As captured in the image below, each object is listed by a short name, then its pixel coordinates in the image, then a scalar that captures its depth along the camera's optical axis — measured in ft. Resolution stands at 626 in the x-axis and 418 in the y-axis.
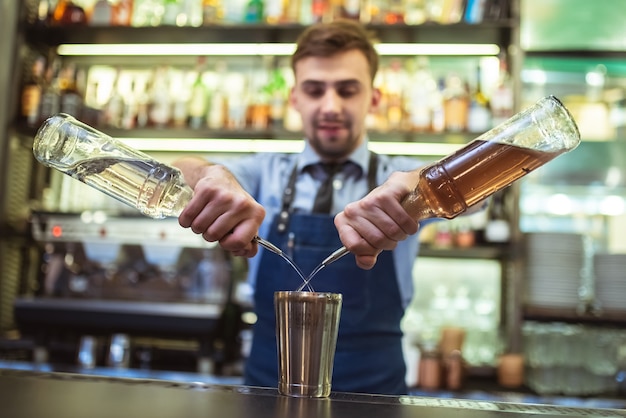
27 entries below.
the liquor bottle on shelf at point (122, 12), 9.62
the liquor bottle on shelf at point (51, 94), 9.38
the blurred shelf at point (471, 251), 8.34
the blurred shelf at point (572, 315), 7.94
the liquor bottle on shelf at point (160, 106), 9.26
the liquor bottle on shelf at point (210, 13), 9.28
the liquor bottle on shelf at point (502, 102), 8.45
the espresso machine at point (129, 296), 8.02
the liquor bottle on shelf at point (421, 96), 8.78
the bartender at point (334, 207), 4.85
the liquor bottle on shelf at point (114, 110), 9.36
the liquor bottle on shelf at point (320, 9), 9.16
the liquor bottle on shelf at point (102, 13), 9.59
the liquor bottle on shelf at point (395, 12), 8.96
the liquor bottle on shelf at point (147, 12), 9.70
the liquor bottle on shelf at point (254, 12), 9.25
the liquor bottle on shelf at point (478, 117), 8.55
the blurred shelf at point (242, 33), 8.68
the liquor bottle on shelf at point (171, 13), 9.52
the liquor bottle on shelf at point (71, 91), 9.31
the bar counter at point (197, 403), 2.01
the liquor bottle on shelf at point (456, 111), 8.63
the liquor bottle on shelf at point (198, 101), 9.17
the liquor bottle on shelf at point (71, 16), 9.58
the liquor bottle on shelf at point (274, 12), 9.12
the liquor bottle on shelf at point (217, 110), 9.16
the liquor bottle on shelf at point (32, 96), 9.41
